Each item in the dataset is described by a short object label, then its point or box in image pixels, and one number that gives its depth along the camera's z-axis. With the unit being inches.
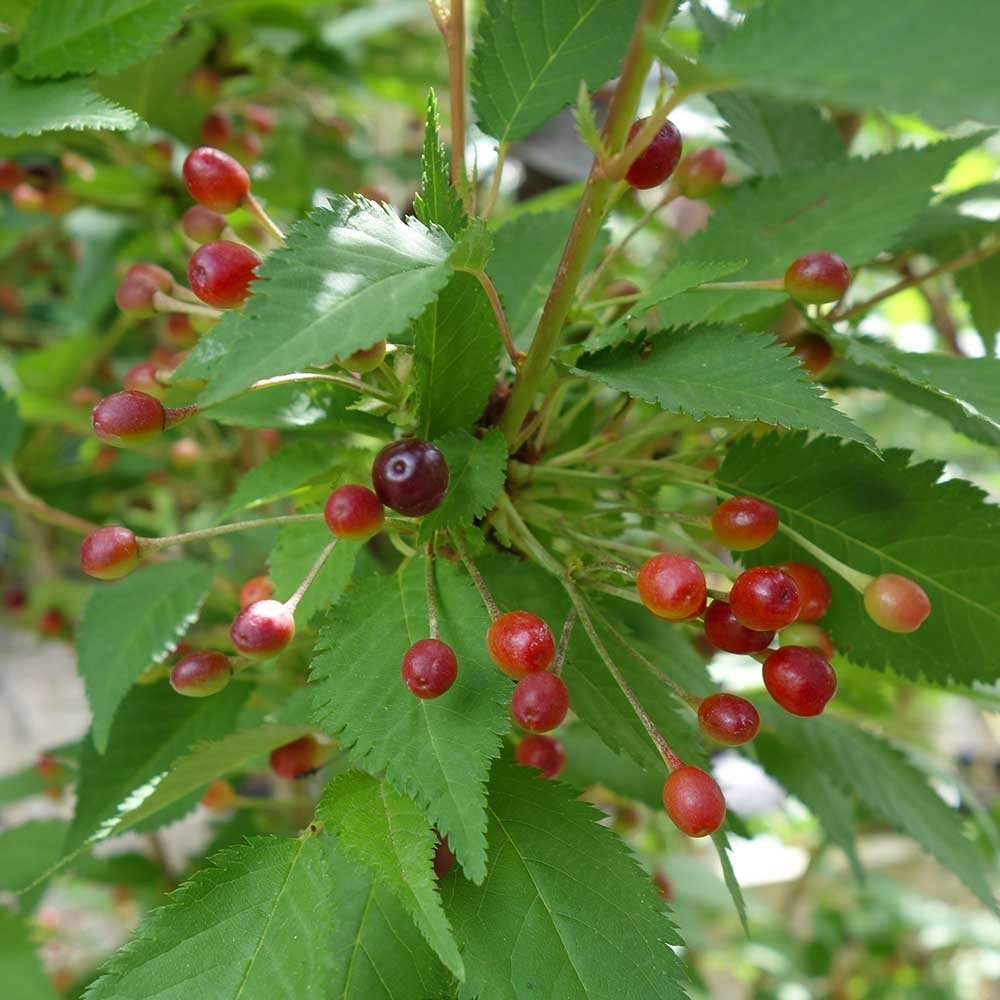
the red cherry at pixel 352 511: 4.8
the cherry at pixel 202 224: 6.0
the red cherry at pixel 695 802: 4.6
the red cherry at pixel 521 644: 4.6
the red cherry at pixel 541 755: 6.8
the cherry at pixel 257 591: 6.1
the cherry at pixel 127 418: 4.8
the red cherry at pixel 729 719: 4.7
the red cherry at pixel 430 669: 4.4
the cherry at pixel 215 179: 5.5
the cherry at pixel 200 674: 5.3
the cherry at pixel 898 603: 4.9
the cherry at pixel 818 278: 5.3
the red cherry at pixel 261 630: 4.9
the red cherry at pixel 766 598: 4.6
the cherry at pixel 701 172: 6.6
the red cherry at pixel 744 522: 5.2
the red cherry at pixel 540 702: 4.5
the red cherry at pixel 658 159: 4.9
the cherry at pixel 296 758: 6.4
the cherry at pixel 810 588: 5.6
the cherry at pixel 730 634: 4.9
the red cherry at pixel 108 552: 5.3
